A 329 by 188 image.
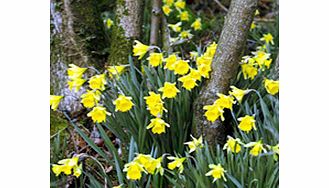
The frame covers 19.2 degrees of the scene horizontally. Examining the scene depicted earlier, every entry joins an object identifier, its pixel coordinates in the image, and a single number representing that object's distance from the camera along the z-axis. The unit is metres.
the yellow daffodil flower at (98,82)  4.00
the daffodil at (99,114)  3.72
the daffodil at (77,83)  4.02
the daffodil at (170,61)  3.99
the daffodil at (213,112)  3.72
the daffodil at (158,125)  3.69
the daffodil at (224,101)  3.73
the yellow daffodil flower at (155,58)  4.16
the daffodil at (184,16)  6.20
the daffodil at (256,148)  3.29
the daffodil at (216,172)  3.20
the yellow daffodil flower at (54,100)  3.98
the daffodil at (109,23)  5.84
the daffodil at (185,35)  5.54
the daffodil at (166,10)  5.91
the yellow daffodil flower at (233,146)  3.47
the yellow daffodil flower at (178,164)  3.48
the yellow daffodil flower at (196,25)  6.18
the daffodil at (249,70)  4.22
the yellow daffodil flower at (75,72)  4.06
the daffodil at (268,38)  5.88
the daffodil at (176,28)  5.59
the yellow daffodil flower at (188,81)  3.84
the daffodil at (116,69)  4.32
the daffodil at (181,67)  3.89
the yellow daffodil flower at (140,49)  4.27
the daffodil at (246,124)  3.56
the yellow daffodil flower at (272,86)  3.84
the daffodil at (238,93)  3.77
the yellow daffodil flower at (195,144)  3.61
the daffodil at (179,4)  6.13
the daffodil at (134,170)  3.41
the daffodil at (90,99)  3.89
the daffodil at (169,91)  3.80
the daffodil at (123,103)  3.73
